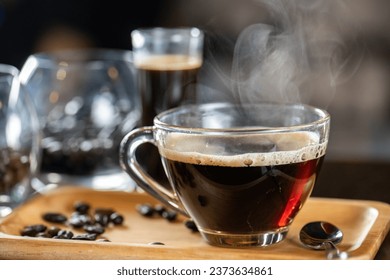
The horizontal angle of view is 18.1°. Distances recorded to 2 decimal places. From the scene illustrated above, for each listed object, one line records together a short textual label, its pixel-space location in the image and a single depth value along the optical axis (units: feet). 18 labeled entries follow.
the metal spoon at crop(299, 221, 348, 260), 2.09
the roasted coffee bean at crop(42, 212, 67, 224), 2.31
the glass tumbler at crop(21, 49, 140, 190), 2.62
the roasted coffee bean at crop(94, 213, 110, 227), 2.28
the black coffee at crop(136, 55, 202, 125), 2.56
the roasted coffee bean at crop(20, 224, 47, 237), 2.21
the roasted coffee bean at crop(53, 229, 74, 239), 2.18
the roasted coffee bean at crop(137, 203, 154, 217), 2.33
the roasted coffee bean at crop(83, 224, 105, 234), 2.23
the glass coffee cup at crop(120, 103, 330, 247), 2.05
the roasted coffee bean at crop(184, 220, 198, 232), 2.23
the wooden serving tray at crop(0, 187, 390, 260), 2.06
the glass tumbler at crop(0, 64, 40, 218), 2.44
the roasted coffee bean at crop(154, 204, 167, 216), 2.33
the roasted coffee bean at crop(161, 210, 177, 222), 2.30
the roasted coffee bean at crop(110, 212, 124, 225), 2.29
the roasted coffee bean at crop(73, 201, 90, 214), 2.38
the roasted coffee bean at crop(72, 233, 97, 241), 2.15
